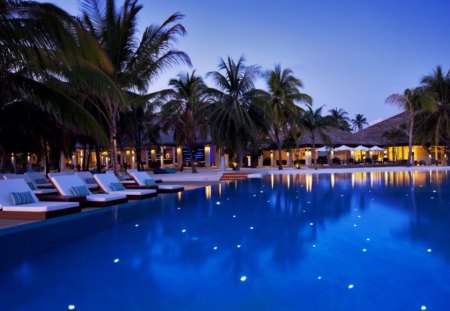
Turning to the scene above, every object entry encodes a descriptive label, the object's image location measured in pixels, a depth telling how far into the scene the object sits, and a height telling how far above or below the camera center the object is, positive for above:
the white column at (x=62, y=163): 31.19 +0.07
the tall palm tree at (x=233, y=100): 20.53 +3.16
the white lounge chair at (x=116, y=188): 10.66 -0.70
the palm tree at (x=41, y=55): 5.42 +1.77
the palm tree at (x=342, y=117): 52.75 +5.51
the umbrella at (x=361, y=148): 31.16 +0.61
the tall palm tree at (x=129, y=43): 11.77 +3.65
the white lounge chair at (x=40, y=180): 13.13 -0.51
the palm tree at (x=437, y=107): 25.86 +3.08
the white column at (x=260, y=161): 33.80 -0.21
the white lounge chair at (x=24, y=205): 7.48 -0.78
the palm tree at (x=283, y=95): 23.48 +3.76
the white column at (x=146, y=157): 34.94 +0.44
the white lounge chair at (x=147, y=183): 12.54 -0.67
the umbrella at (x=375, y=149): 32.14 +0.52
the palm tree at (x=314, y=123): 27.78 +2.48
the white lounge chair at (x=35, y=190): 10.20 -0.68
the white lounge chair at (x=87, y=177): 13.01 -0.45
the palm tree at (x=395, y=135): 32.62 +1.62
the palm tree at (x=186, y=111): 22.31 +2.82
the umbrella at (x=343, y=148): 30.58 +0.64
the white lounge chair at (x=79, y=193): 9.14 -0.69
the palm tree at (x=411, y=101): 25.27 +3.51
